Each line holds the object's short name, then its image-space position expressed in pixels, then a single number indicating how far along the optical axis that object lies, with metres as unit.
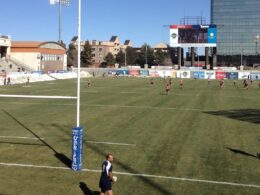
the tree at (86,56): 172.62
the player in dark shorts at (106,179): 13.07
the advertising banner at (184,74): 110.08
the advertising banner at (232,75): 105.64
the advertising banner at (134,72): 117.49
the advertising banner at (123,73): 119.94
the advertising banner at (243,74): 104.62
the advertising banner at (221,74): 106.69
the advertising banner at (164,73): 112.56
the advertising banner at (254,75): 103.52
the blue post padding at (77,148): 16.36
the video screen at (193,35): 121.62
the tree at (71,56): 177.38
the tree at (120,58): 197.12
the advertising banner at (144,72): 116.44
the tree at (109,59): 186.12
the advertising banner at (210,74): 106.50
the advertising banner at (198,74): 107.61
